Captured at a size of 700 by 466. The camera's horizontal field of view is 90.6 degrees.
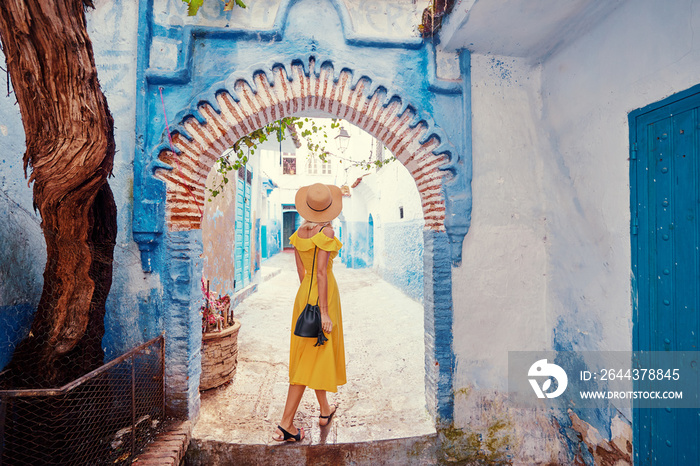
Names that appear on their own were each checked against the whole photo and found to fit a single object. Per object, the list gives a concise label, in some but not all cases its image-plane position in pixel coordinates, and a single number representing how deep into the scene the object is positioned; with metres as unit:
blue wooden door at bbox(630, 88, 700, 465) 1.89
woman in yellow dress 2.68
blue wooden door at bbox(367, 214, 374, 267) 14.12
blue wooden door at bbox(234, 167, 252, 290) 7.28
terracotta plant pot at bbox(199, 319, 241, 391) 3.38
